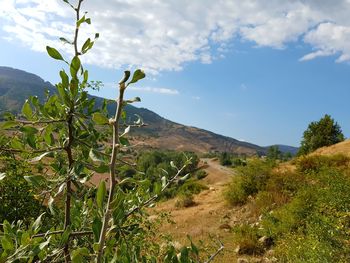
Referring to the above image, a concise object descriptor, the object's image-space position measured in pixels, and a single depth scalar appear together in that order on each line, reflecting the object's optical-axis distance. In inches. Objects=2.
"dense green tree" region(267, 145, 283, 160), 1761.2
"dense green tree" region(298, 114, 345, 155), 1130.0
